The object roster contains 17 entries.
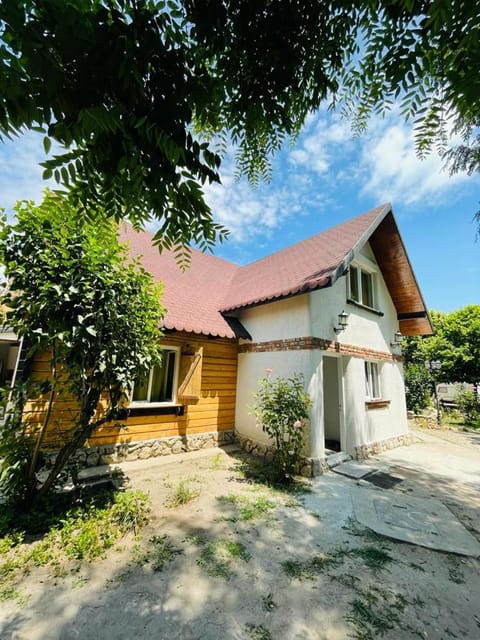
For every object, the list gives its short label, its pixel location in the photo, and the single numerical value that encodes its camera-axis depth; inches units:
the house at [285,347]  246.7
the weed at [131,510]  145.4
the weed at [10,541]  124.6
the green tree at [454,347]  630.5
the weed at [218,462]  237.4
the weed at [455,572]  119.1
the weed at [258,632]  88.6
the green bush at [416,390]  608.4
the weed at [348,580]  112.4
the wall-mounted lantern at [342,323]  275.9
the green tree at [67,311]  139.9
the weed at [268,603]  99.7
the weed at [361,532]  147.3
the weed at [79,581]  107.1
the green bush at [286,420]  218.1
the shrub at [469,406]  555.0
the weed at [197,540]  134.7
